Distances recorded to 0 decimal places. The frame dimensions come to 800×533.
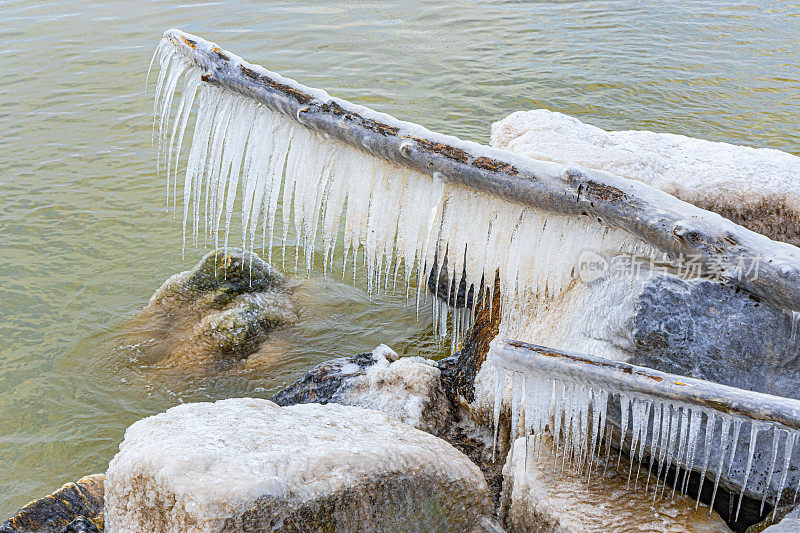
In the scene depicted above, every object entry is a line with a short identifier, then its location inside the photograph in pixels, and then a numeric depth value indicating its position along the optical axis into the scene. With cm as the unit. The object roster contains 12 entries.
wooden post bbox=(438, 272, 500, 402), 497
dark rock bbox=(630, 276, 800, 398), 339
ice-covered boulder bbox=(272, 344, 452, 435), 492
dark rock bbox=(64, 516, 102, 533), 380
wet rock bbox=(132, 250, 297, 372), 640
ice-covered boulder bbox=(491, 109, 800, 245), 543
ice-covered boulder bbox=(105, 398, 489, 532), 316
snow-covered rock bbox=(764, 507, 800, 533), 321
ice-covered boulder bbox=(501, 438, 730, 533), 349
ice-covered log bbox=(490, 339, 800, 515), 269
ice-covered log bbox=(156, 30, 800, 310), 292
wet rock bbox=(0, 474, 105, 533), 383
